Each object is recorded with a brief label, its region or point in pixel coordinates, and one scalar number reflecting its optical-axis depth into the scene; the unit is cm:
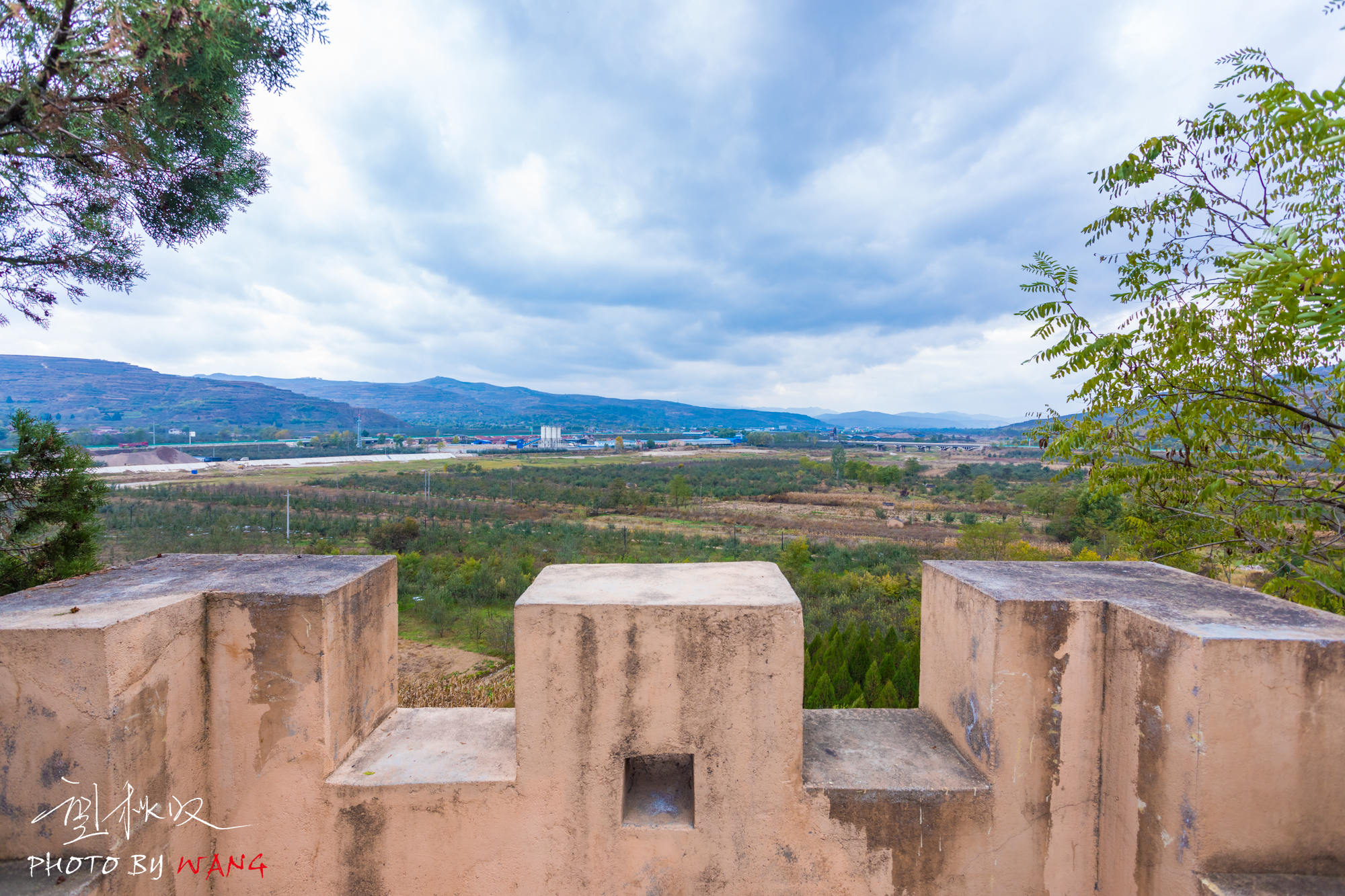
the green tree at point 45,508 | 442
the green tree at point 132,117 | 273
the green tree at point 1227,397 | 349
